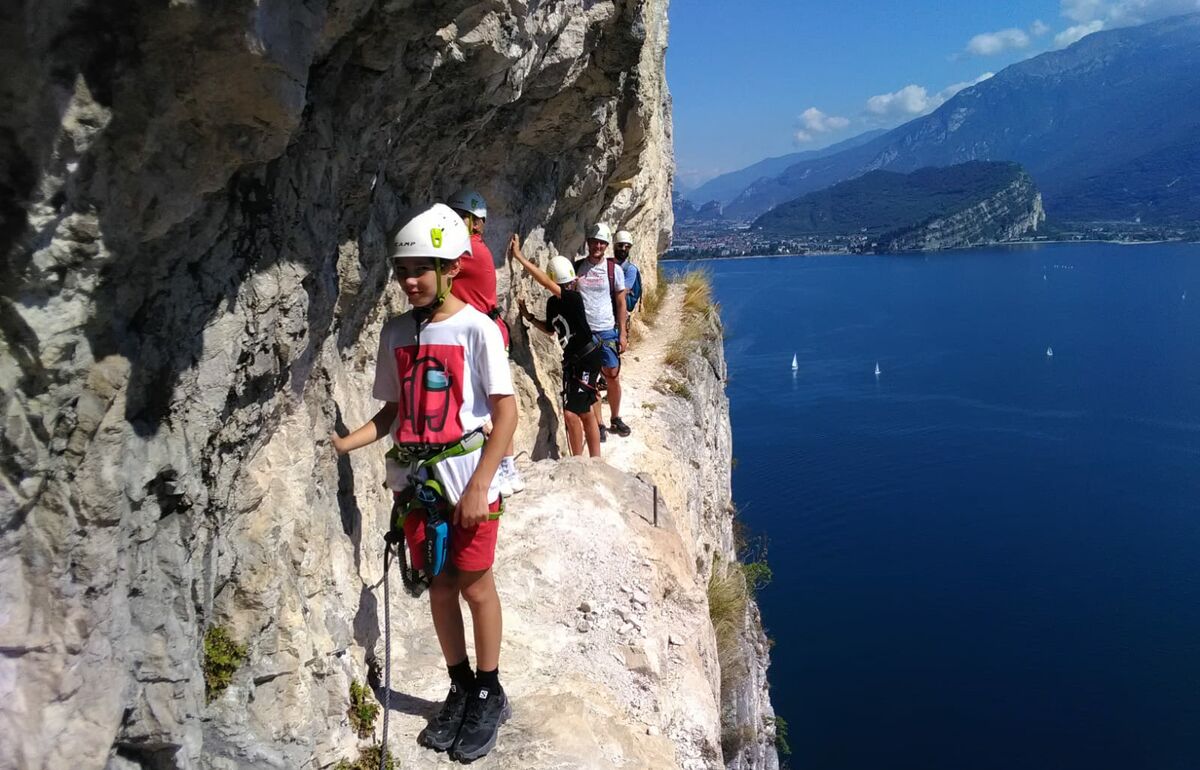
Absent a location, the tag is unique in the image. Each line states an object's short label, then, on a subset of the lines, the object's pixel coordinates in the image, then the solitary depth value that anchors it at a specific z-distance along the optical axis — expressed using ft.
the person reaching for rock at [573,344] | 22.71
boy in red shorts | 10.10
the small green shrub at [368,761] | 10.51
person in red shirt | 14.73
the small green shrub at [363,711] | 11.03
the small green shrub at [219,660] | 8.91
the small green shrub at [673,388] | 35.83
